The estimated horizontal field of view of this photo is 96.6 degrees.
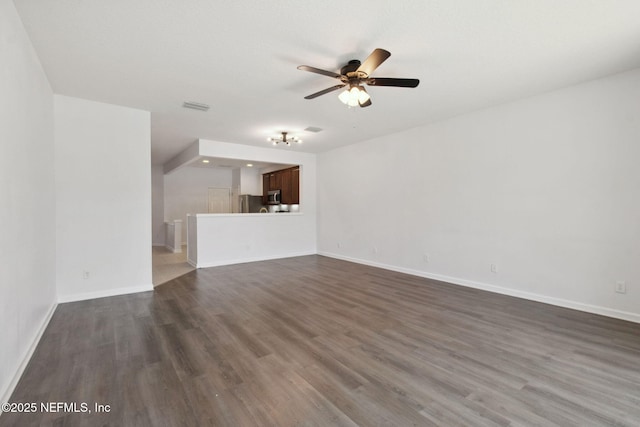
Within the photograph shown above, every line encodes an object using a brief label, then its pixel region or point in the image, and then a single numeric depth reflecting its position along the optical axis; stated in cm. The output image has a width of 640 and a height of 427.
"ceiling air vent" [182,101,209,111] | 396
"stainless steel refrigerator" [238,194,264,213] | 903
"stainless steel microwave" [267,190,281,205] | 873
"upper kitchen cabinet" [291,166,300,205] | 791
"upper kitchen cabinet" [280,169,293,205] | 829
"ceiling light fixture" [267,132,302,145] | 555
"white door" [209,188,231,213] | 1009
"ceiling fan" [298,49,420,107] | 256
